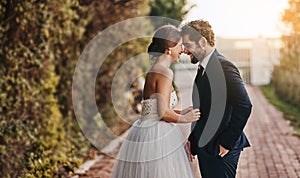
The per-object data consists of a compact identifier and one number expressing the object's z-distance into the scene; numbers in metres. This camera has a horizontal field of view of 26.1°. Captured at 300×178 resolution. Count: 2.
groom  4.45
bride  4.75
